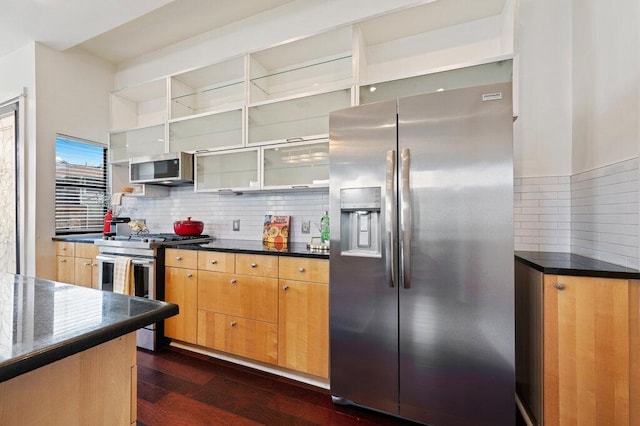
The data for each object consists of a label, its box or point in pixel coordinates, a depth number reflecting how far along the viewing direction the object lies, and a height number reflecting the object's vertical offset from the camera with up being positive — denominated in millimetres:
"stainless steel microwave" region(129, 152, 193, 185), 2920 +446
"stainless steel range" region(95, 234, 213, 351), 2584 -451
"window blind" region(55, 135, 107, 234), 3381 +330
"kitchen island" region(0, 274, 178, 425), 622 -289
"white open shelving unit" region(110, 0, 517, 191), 2135 +1086
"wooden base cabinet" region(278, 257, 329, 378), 2010 -698
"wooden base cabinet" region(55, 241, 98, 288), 3096 -525
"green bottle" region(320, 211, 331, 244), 2480 -131
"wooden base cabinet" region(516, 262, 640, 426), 1362 -646
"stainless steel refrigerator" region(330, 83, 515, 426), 1521 -244
